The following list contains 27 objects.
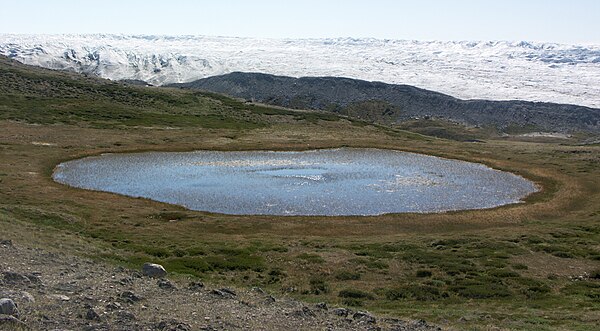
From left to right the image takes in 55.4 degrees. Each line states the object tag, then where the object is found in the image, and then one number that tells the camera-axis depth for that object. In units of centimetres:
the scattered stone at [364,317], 2111
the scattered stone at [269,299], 2345
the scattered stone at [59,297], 1916
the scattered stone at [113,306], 1876
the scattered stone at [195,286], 2361
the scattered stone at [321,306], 2254
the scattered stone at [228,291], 2372
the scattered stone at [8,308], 1633
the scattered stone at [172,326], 1739
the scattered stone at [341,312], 2186
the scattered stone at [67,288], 2059
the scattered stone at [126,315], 1794
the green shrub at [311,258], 3824
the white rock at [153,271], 2609
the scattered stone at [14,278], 2059
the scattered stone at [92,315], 1739
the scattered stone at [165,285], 2319
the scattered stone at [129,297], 2000
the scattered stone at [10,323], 1547
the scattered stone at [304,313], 2120
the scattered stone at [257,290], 2543
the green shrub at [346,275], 3525
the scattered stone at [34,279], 2108
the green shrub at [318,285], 3192
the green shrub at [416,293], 3183
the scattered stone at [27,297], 1833
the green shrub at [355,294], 3116
